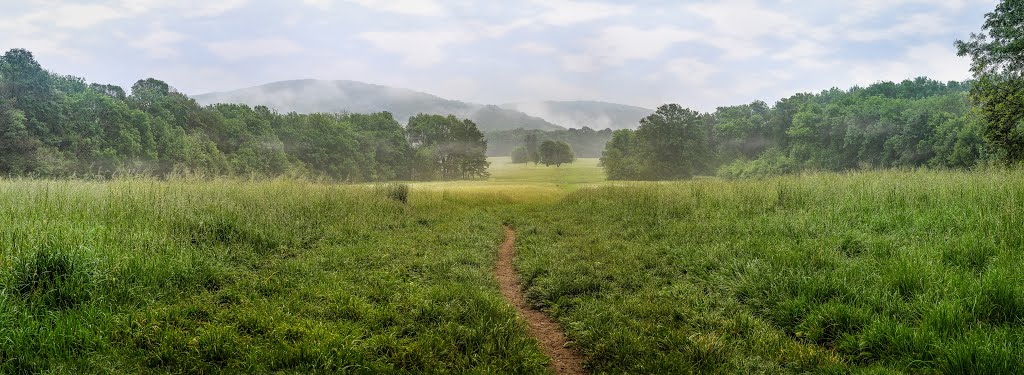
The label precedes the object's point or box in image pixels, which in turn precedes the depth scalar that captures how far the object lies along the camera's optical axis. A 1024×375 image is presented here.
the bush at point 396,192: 19.48
